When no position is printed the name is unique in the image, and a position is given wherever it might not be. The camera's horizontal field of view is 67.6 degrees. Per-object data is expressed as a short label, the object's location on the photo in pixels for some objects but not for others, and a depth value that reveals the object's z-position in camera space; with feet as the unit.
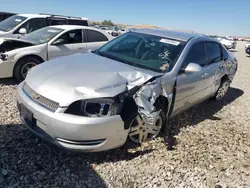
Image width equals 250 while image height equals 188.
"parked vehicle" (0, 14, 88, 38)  20.41
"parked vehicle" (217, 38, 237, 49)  57.39
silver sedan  6.78
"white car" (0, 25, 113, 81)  13.91
